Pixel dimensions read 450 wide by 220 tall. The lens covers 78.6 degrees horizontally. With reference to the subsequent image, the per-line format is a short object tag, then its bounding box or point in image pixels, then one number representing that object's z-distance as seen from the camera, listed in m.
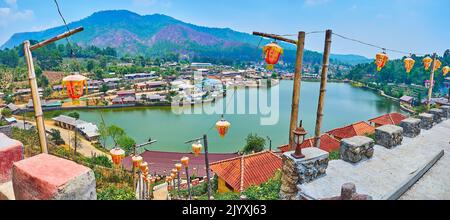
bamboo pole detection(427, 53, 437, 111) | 8.02
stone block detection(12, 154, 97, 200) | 1.36
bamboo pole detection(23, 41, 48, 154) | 3.70
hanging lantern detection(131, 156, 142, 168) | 7.28
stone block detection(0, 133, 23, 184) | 1.96
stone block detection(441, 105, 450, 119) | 6.55
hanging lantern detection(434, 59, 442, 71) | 8.25
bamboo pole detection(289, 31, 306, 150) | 4.04
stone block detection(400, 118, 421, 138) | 4.70
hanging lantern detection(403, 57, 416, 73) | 7.34
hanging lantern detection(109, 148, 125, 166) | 6.39
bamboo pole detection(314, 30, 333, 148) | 4.23
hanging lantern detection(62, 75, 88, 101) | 4.26
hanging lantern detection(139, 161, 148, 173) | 8.15
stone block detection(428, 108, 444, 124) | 6.08
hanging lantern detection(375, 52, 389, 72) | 5.84
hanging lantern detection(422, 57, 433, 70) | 7.91
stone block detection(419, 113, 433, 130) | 5.47
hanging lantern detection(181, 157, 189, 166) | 8.47
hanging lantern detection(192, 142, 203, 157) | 7.38
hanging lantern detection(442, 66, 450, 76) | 8.54
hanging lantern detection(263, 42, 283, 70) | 4.69
